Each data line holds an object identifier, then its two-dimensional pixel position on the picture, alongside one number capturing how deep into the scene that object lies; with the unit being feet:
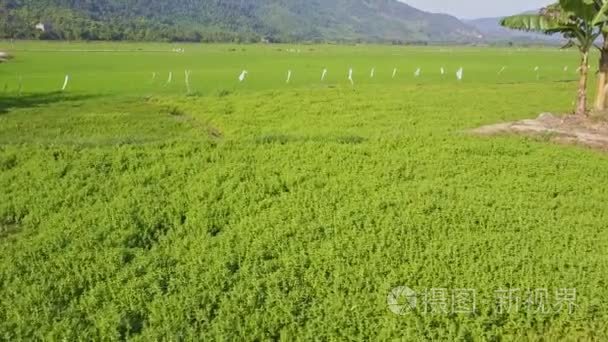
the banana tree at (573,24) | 51.06
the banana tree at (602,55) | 50.88
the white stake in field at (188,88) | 92.33
